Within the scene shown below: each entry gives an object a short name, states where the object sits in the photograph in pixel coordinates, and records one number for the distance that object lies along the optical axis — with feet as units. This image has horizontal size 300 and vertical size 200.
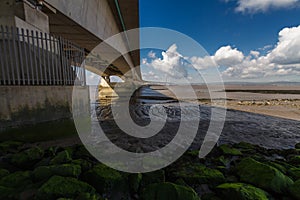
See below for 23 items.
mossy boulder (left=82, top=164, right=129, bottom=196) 10.42
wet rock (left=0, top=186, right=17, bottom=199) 8.91
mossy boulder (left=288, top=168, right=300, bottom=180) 11.47
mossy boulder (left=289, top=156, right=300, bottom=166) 14.25
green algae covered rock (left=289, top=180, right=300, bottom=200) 9.42
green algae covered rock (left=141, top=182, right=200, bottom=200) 8.70
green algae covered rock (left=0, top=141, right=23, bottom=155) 15.14
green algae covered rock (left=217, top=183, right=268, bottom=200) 8.77
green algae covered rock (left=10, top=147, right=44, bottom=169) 13.11
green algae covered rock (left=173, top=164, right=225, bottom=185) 11.26
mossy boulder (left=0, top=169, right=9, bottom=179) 11.04
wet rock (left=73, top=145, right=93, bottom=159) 15.03
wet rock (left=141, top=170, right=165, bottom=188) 11.17
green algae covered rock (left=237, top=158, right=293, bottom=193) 10.12
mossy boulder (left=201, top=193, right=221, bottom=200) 9.53
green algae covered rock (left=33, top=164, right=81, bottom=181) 10.62
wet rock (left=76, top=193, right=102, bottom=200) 8.46
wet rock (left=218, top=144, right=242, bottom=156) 16.19
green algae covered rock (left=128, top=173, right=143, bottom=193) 10.67
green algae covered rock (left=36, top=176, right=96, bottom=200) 8.69
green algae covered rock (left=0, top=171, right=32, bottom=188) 9.97
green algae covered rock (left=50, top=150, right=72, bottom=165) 12.56
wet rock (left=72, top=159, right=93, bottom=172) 12.30
